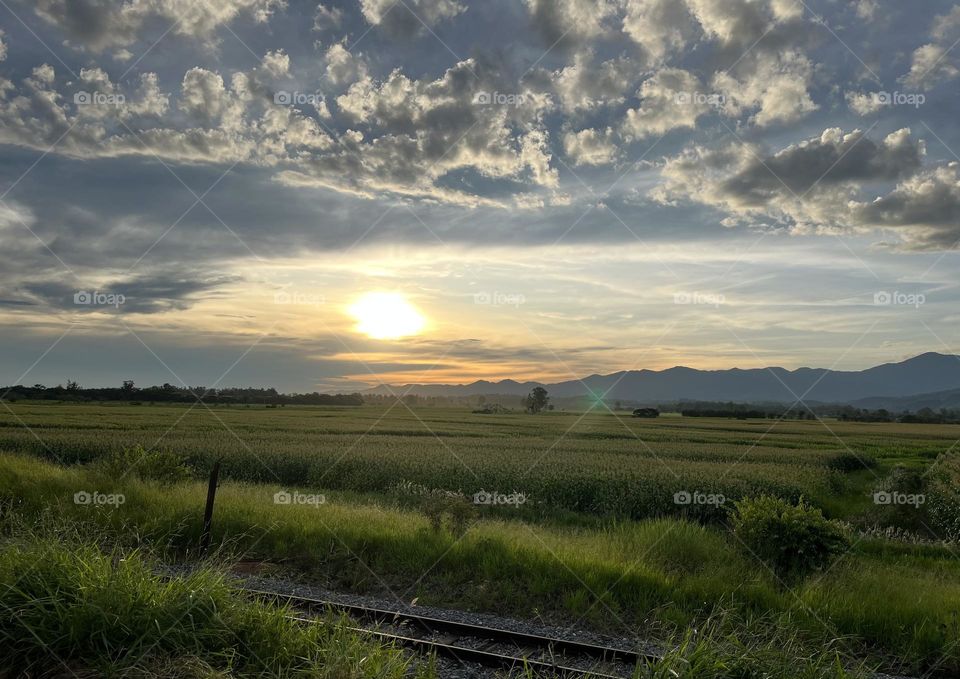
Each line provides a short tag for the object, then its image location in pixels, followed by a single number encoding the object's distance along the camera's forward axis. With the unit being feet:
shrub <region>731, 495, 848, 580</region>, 38.73
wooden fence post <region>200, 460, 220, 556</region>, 42.60
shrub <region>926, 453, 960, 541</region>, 68.74
